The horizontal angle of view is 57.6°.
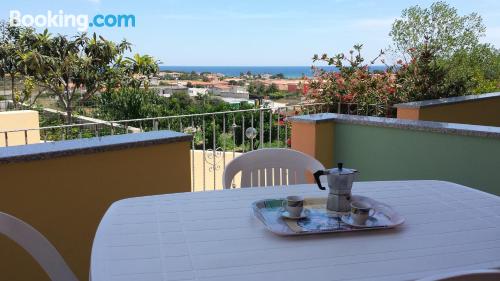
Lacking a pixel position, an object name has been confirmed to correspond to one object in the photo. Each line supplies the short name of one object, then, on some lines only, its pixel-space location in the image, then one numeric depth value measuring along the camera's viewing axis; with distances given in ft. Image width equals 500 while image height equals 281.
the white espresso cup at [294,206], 4.78
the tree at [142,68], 45.27
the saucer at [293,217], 4.72
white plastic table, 3.55
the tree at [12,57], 40.16
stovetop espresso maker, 4.89
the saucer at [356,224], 4.49
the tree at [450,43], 17.74
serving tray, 4.41
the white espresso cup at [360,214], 4.54
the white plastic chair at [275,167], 7.03
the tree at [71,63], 40.42
